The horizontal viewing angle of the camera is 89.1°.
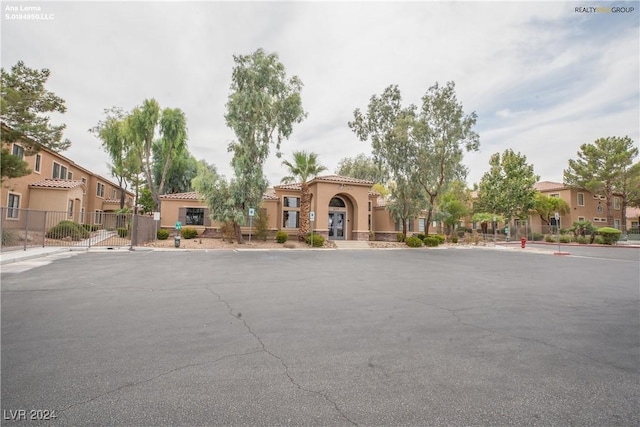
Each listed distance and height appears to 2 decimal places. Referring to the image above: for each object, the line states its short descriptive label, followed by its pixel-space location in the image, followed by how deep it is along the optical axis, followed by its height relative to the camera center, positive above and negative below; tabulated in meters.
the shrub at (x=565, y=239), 36.78 -0.62
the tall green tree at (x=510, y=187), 40.97 +5.89
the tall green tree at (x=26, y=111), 16.28 +5.69
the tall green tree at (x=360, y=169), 49.92 +9.78
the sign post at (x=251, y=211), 23.60 +1.15
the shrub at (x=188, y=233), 27.36 -0.58
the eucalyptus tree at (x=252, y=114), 24.75 +8.86
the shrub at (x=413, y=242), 28.31 -1.00
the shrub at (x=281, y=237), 26.70 -0.75
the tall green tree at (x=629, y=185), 41.03 +6.36
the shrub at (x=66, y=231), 21.77 -0.50
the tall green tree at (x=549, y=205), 43.38 +3.73
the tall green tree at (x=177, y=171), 39.50 +6.99
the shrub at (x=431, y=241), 29.25 -0.92
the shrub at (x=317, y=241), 25.52 -0.97
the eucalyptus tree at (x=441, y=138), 29.28 +8.49
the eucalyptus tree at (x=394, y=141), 31.02 +8.70
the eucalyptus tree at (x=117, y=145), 37.11 +9.13
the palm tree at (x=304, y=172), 26.66 +4.69
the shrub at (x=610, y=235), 33.16 -0.06
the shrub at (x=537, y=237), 41.56 -0.52
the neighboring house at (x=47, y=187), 23.14 +2.84
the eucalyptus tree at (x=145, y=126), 32.38 +10.00
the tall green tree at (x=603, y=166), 40.78 +8.87
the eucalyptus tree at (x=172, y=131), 33.62 +9.91
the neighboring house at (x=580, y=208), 44.75 +3.73
